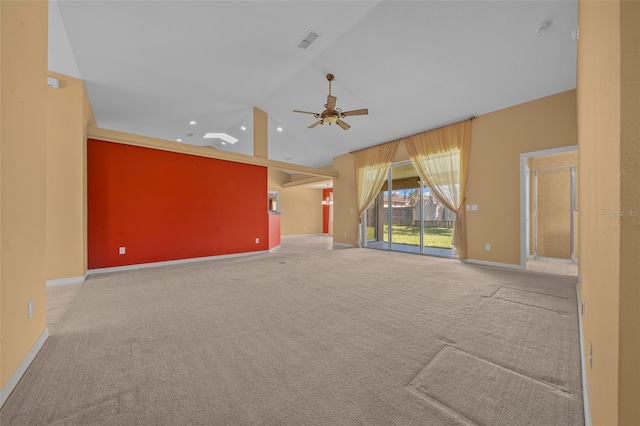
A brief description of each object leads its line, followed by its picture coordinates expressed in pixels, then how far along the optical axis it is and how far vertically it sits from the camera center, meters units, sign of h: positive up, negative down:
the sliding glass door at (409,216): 6.14 -0.10
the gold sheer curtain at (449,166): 5.21 +1.06
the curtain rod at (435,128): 5.11 +1.97
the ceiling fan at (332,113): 4.21 +1.77
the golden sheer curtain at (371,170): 6.74 +1.26
